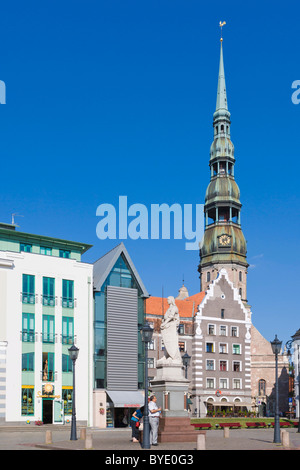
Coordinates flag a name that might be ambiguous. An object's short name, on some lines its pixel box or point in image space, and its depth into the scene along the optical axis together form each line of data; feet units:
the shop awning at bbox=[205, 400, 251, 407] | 264.11
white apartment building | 191.21
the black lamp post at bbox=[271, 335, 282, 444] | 106.63
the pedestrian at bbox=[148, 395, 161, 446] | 95.61
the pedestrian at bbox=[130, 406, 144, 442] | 101.20
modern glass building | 210.79
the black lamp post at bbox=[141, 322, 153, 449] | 89.81
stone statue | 109.60
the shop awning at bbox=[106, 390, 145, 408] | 208.04
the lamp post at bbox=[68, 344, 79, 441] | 111.24
